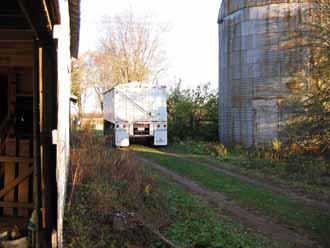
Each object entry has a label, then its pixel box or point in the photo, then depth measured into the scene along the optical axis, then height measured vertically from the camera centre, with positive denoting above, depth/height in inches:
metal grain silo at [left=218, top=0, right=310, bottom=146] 767.1 +111.6
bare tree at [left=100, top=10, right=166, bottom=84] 1505.9 +253.3
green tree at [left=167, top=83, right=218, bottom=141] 1002.7 +16.1
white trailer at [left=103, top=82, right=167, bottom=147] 898.7 +25.3
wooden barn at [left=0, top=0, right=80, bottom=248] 208.4 -4.6
